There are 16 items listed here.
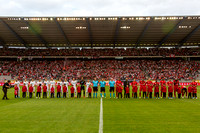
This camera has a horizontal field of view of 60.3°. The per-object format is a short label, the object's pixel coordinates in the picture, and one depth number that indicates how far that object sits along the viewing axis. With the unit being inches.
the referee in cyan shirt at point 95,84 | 641.6
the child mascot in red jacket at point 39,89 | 646.5
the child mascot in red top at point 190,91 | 652.1
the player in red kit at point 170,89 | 639.7
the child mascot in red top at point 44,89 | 653.7
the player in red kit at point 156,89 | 634.8
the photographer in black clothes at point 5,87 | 621.2
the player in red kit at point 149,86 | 628.4
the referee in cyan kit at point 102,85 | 637.5
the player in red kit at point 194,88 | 641.6
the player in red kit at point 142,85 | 628.5
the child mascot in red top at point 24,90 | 669.9
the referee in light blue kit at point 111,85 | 628.1
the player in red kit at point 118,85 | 626.3
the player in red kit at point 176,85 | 653.3
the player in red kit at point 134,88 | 633.8
